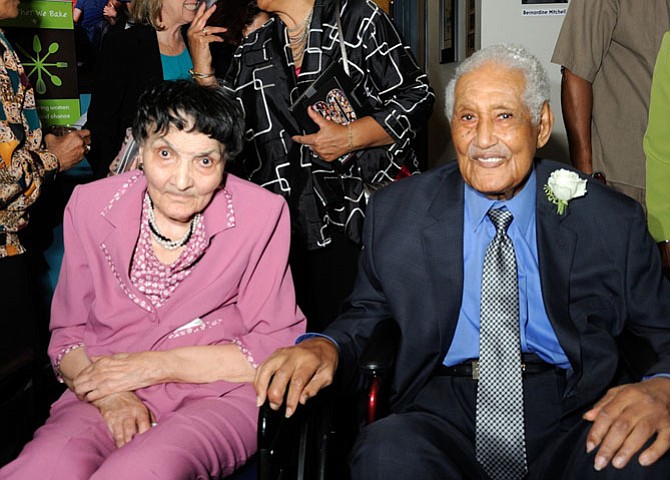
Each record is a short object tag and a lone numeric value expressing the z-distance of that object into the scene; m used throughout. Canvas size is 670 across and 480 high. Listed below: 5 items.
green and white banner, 3.36
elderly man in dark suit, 2.04
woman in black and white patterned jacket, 2.79
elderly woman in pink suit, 2.14
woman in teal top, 3.08
